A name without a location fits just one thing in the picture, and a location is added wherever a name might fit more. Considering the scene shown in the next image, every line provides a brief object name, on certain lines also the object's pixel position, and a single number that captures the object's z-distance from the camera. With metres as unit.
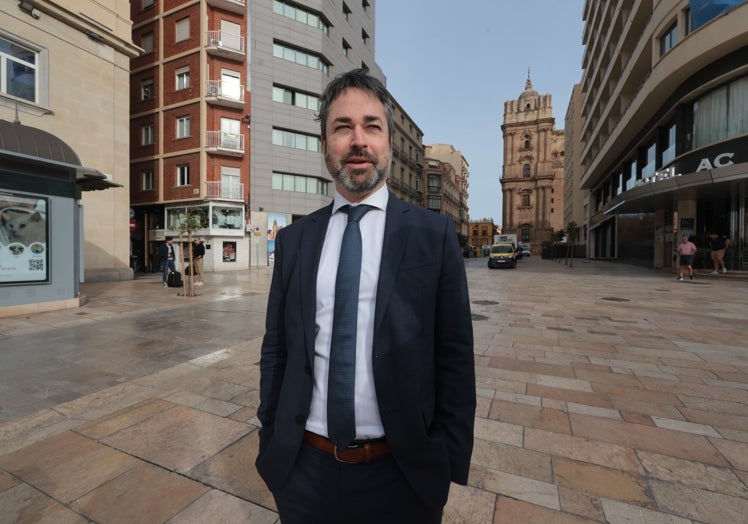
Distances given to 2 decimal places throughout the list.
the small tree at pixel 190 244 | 11.52
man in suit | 1.23
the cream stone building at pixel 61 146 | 8.16
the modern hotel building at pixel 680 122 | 14.96
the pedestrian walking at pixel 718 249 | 15.70
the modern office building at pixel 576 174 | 51.06
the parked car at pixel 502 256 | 26.78
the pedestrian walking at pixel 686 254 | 15.09
